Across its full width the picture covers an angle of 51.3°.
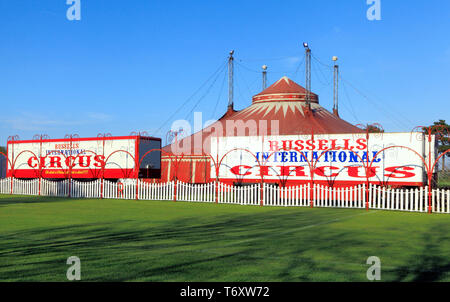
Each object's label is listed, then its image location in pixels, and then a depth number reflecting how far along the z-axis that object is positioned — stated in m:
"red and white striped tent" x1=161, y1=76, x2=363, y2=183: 43.59
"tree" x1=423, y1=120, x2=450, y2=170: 65.50
